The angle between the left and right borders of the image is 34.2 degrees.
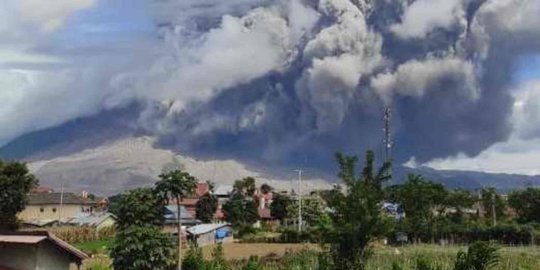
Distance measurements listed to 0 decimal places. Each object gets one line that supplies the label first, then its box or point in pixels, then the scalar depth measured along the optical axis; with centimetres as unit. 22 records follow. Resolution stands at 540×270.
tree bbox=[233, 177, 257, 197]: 12083
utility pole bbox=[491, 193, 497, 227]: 7717
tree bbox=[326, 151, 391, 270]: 2698
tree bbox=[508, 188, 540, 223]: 7562
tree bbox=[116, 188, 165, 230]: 3956
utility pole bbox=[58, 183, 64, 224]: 10169
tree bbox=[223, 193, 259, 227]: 9094
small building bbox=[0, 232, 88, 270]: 2589
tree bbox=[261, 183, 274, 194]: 13323
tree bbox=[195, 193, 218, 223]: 9850
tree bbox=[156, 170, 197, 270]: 3822
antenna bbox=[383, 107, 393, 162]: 6809
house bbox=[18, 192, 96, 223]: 10306
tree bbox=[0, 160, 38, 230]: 4984
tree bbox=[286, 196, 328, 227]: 8463
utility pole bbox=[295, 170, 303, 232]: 7252
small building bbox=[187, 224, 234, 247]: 6962
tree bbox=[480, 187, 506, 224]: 8571
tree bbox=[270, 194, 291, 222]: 9957
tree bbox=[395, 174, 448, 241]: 6300
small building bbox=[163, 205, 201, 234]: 7524
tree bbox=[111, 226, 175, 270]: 3512
